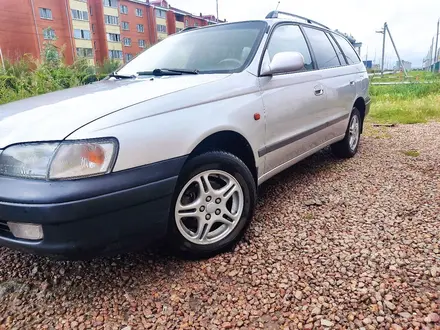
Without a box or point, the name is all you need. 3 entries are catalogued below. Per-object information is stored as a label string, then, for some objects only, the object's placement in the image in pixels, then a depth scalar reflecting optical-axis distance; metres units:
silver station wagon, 1.53
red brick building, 25.09
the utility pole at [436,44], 31.30
